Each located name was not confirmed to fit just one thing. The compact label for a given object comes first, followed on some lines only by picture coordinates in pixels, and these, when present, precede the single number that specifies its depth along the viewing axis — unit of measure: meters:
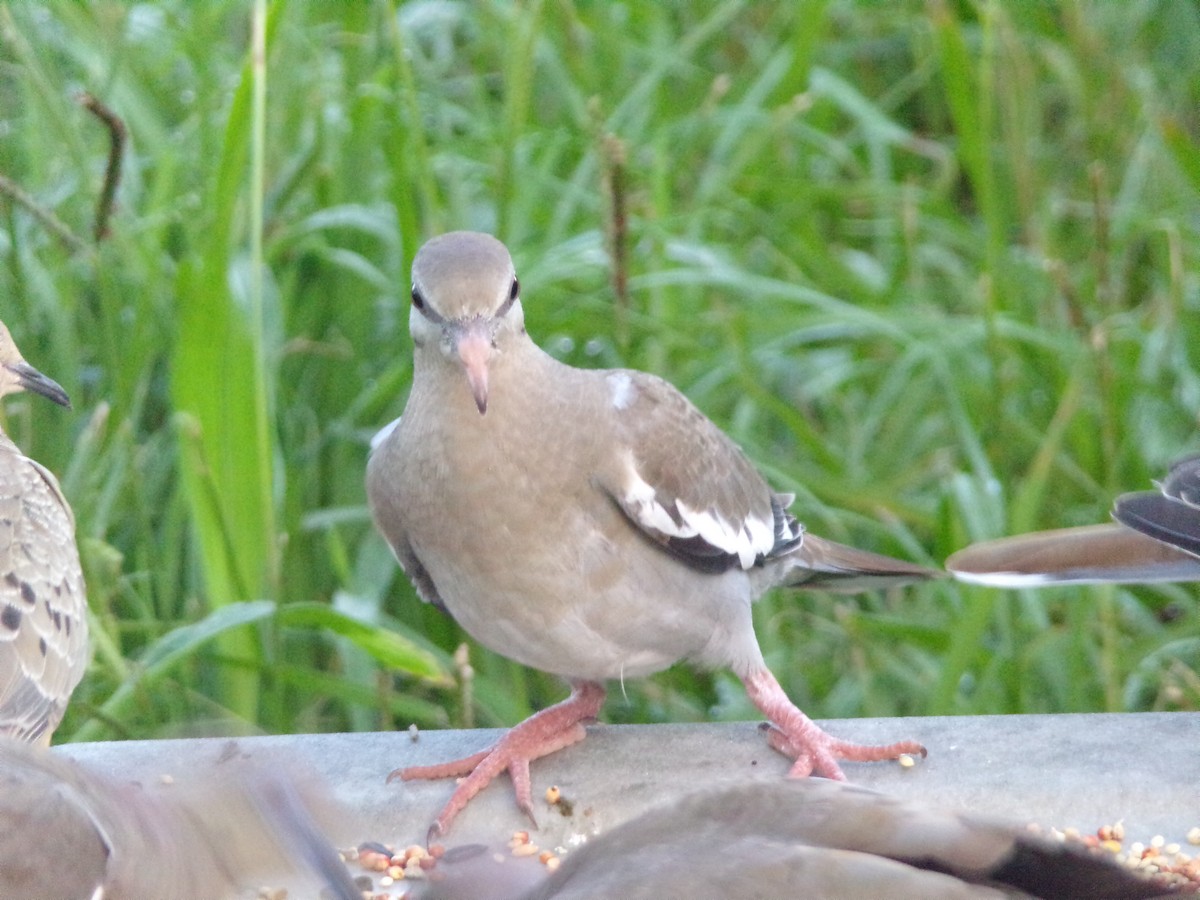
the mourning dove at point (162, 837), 3.05
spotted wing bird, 4.64
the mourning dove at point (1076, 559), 5.52
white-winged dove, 4.87
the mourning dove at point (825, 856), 2.98
